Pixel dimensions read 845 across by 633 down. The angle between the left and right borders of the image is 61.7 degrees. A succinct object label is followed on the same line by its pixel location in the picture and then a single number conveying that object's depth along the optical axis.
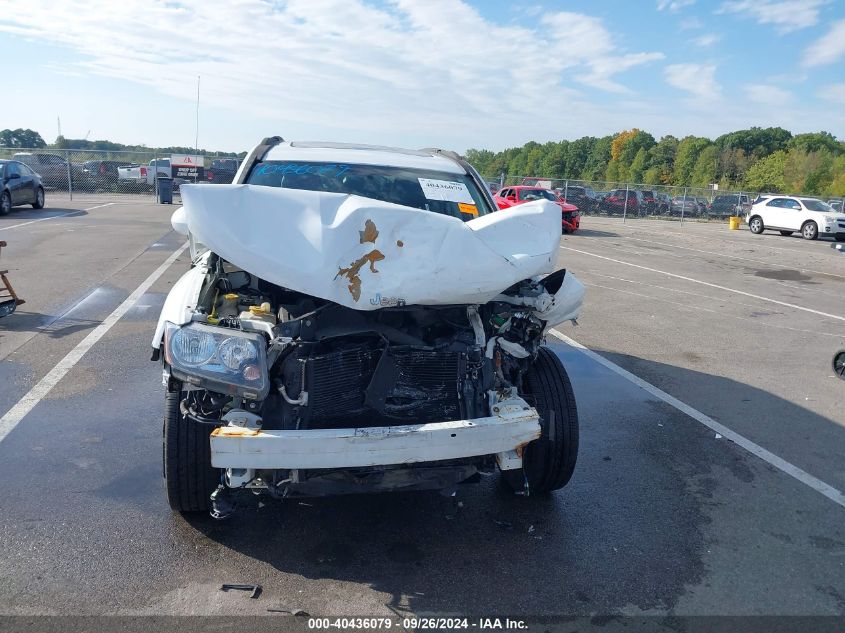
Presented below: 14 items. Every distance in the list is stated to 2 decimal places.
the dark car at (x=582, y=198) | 38.69
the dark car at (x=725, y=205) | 42.19
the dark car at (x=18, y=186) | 20.78
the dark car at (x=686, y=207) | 41.31
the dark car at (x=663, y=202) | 40.62
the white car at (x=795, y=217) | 27.09
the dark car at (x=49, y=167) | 33.94
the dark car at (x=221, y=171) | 33.59
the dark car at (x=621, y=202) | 38.81
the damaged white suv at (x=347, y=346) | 3.21
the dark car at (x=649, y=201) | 40.00
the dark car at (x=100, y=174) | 35.69
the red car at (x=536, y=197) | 24.77
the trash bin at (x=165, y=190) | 30.77
